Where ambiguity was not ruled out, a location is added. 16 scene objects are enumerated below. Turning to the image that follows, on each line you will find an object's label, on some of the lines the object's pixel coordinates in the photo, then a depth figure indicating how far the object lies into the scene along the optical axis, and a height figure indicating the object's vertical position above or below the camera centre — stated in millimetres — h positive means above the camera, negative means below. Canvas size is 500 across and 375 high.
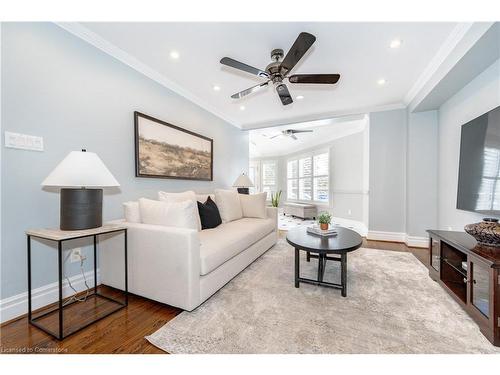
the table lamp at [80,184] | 1486 +1
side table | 1369 -629
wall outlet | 1949 -659
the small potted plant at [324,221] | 2455 -419
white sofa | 1637 -670
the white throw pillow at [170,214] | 1877 -270
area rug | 1304 -990
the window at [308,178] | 6547 +249
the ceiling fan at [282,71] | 1944 +1166
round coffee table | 1904 -565
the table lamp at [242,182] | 4367 +57
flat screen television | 2025 +214
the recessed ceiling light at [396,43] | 2141 +1465
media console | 1333 -717
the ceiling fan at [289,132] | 5054 +1292
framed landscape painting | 2615 +484
